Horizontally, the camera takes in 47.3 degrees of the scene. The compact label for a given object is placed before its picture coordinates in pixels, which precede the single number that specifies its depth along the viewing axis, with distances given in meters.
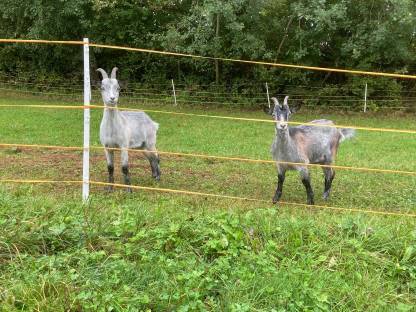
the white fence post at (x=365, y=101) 19.51
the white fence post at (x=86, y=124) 5.13
